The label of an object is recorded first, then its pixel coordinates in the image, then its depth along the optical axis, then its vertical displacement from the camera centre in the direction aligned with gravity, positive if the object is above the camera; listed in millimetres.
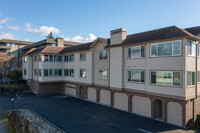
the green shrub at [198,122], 13867 -5294
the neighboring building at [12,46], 47716 +6351
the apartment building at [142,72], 13555 -846
